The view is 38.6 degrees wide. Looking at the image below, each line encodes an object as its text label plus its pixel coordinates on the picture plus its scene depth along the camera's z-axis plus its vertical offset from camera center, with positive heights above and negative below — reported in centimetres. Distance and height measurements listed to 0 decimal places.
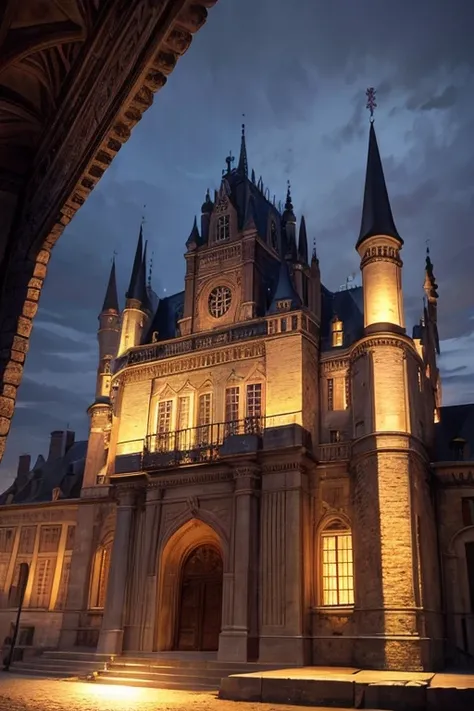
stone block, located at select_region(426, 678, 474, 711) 1258 -61
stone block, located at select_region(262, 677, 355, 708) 1396 -67
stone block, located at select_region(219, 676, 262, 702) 1510 -72
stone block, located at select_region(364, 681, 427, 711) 1317 -63
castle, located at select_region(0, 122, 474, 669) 2166 +582
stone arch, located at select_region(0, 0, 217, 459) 697 +570
